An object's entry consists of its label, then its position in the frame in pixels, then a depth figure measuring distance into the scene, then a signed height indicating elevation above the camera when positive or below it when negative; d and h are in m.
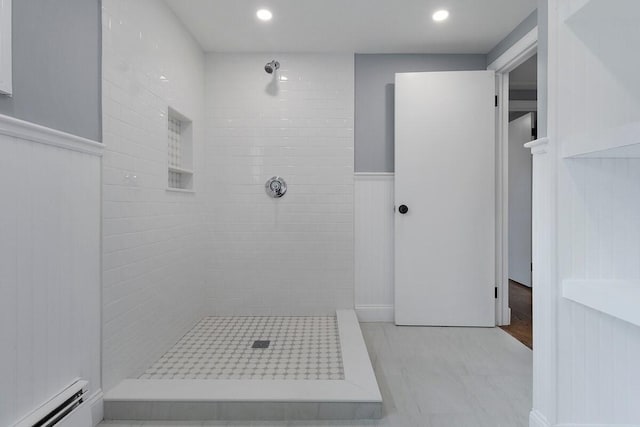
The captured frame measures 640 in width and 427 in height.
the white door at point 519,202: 4.47 +0.15
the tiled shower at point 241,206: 2.19 +0.06
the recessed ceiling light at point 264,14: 2.44 +1.39
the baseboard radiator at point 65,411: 1.25 -0.75
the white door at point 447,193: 2.92 +0.17
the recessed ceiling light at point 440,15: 2.45 +1.40
